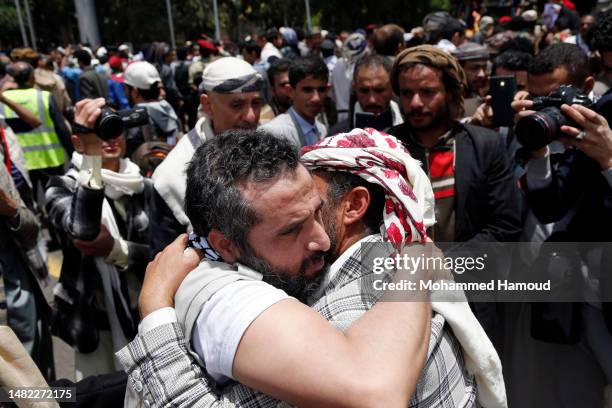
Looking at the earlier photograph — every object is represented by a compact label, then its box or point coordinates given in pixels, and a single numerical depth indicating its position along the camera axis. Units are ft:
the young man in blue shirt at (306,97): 13.93
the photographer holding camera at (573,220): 7.26
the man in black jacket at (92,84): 29.73
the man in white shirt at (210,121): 8.95
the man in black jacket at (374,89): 12.46
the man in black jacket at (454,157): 8.85
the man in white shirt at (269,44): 31.28
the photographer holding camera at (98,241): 8.68
